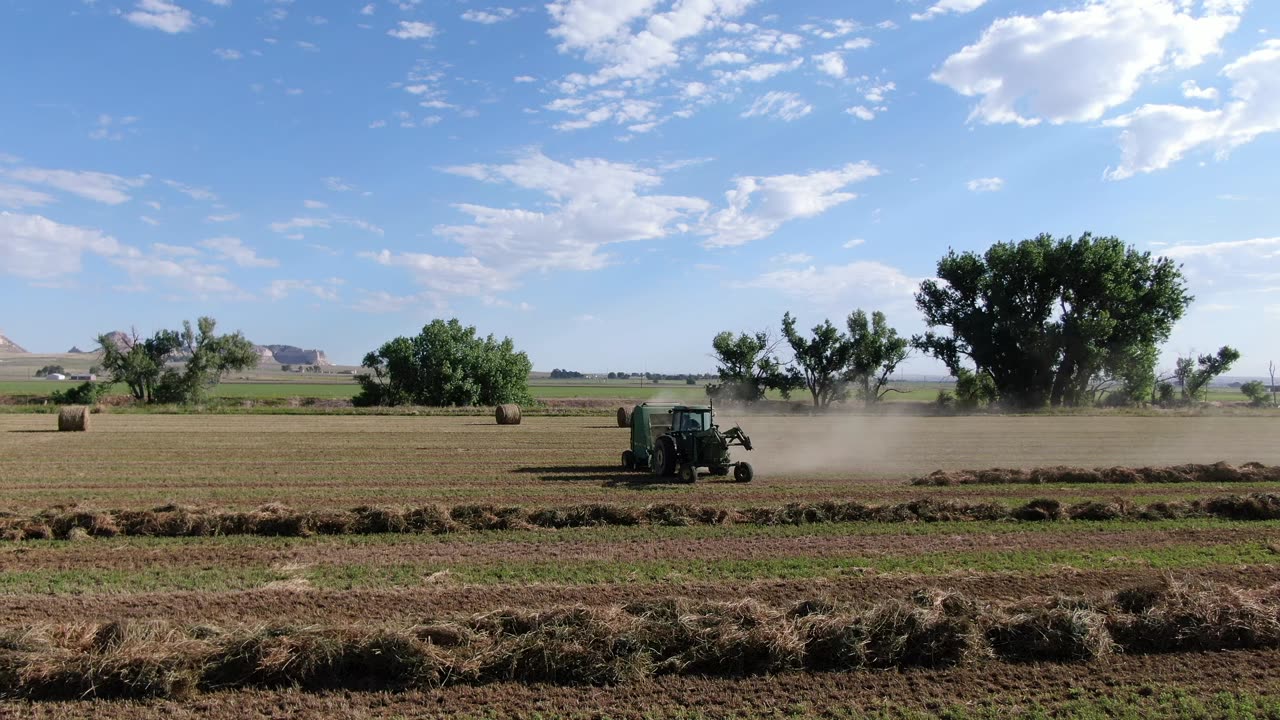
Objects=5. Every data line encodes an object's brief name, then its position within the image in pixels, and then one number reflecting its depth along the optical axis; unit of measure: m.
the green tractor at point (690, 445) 20.11
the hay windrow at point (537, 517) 13.59
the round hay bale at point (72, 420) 35.69
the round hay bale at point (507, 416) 43.94
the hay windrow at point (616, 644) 7.16
